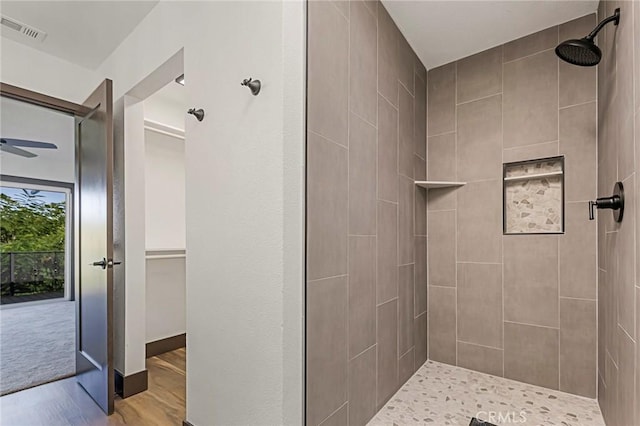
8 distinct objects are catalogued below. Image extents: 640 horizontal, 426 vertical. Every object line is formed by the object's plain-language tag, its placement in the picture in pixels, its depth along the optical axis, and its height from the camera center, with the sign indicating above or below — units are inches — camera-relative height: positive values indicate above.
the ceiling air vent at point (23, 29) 82.1 +47.6
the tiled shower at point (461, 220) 54.1 -1.3
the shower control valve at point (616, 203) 52.0 +1.9
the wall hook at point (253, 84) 51.8 +20.3
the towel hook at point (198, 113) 63.0 +19.3
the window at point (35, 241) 220.1 -18.8
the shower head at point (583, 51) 54.3 +28.6
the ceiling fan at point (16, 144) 125.7 +27.0
